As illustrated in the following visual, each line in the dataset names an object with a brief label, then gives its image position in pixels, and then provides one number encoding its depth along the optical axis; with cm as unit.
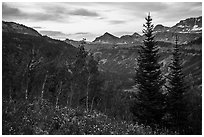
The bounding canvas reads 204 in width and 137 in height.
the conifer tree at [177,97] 2761
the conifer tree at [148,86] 2284
